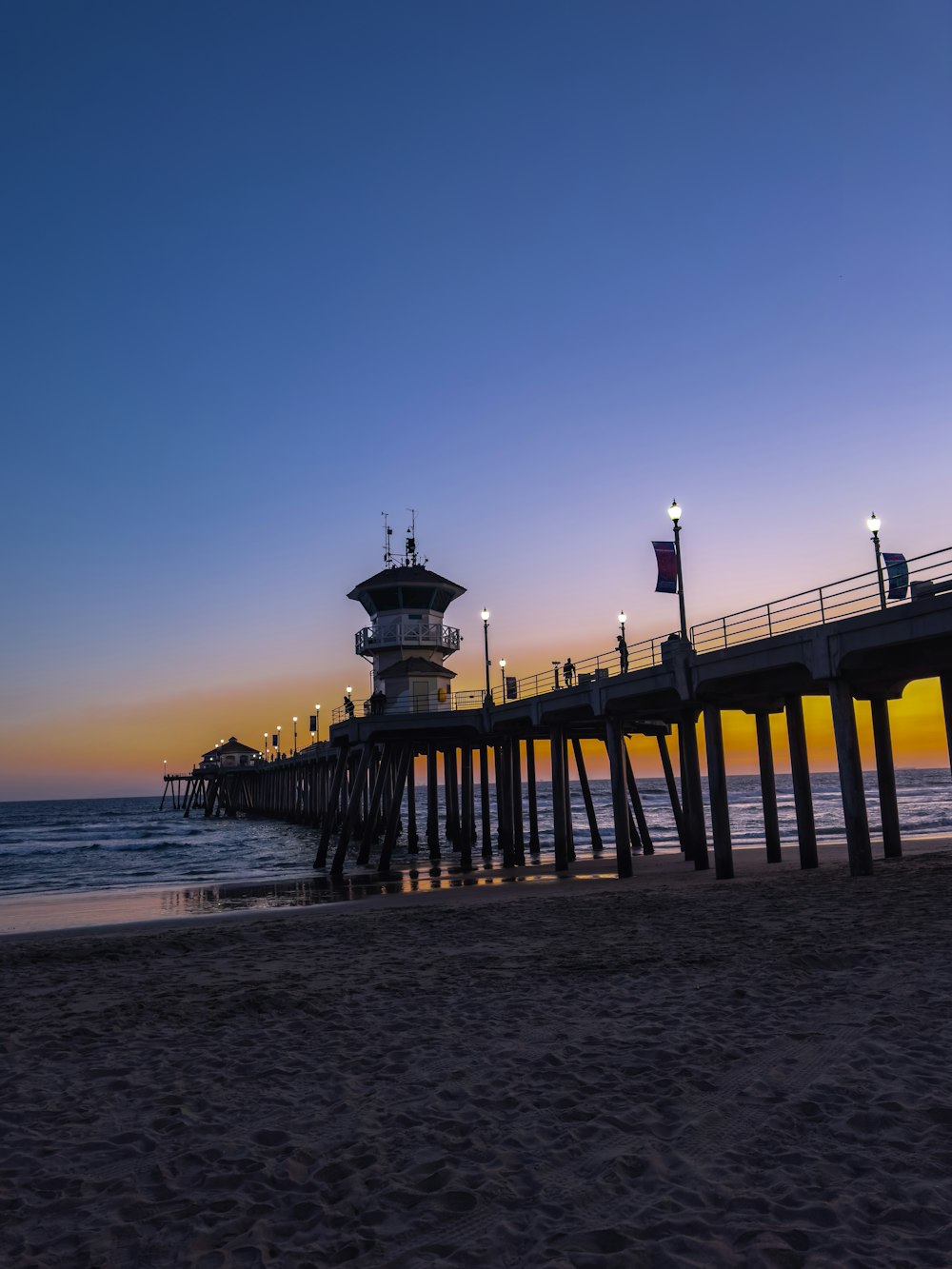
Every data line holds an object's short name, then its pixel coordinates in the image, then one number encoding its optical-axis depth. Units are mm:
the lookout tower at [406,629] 43375
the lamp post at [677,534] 20188
